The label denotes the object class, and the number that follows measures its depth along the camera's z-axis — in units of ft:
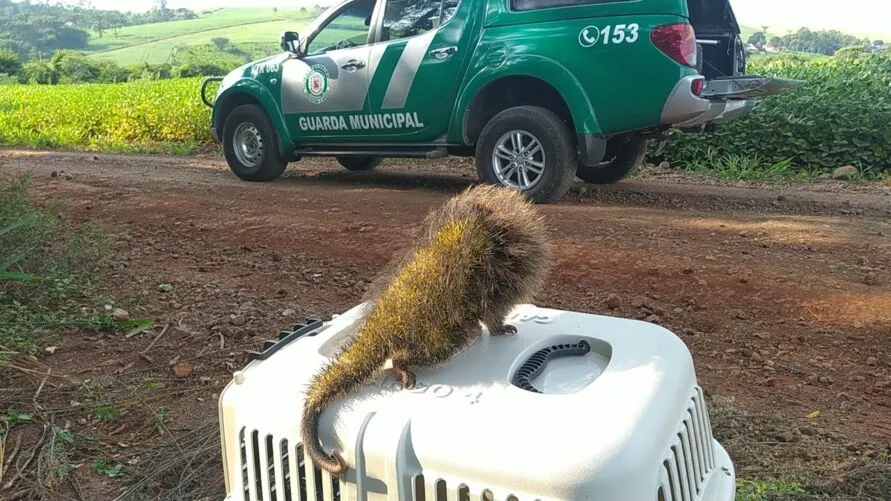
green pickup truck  19.58
